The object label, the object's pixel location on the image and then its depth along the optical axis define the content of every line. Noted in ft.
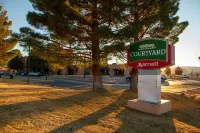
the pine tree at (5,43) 44.51
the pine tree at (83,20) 22.87
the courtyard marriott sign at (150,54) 19.21
